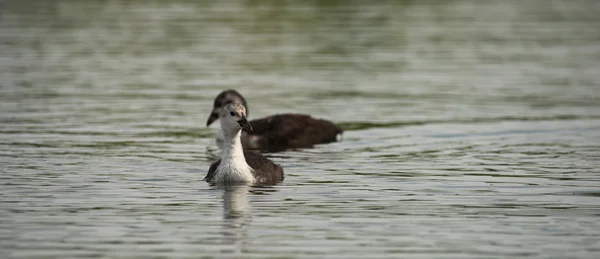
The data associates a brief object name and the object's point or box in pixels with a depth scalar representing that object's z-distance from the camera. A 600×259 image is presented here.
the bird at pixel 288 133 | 23.67
